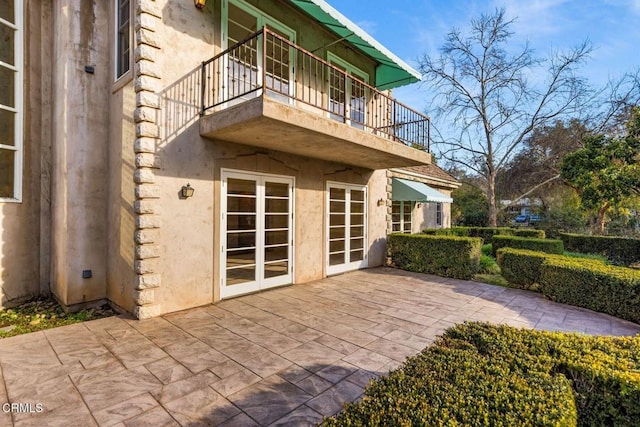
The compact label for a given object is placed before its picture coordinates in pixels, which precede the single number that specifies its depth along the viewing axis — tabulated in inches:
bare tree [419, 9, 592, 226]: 851.4
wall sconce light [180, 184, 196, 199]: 240.1
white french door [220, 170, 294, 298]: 273.0
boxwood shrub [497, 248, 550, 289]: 328.2
